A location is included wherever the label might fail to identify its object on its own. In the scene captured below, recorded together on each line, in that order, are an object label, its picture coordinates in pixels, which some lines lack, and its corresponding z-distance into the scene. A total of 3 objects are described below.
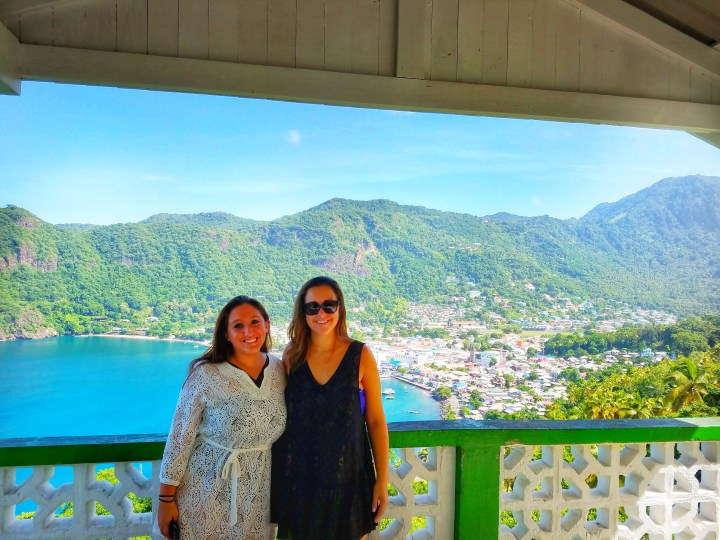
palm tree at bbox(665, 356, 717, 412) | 22.55
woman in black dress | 1.48
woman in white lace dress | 1.44
